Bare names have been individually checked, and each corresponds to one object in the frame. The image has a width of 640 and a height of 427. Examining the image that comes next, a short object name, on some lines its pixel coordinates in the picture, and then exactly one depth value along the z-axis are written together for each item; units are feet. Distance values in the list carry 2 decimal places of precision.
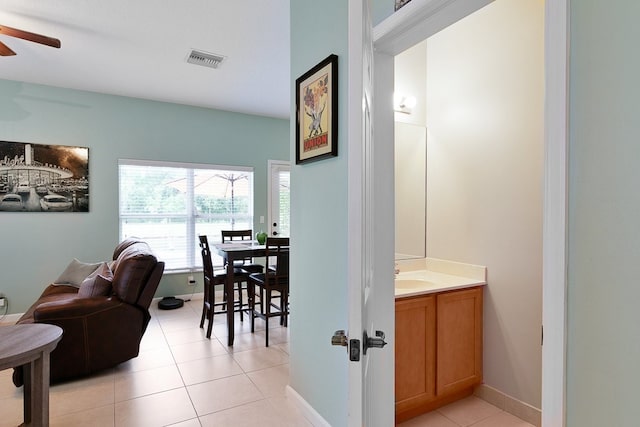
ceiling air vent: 10.96
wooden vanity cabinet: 6.78
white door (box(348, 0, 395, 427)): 3.05
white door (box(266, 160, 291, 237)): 18.85
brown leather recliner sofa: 8.48
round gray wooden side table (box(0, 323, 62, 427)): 5.91
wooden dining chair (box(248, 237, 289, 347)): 10.90
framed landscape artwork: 13.25
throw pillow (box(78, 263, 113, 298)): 9.30
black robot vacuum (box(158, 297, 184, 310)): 15.28
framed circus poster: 6.25
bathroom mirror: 8.86
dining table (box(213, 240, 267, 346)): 11.27
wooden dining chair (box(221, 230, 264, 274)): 13.63
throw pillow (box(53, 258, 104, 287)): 12.09
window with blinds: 15.72
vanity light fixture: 8.91
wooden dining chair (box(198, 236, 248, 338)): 12.10
